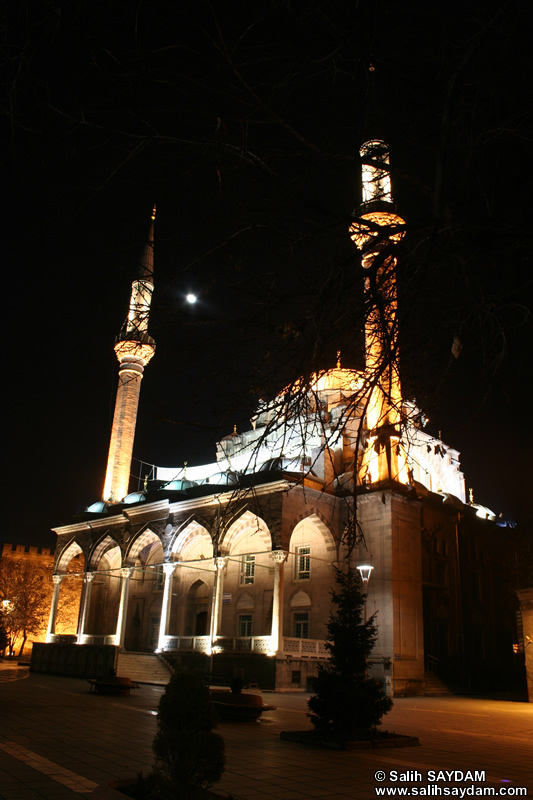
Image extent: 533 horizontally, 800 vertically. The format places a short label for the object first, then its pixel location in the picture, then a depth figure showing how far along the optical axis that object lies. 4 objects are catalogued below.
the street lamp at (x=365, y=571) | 17.83
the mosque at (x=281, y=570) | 23.69
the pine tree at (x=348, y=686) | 8.79
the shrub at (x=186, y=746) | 4.51
